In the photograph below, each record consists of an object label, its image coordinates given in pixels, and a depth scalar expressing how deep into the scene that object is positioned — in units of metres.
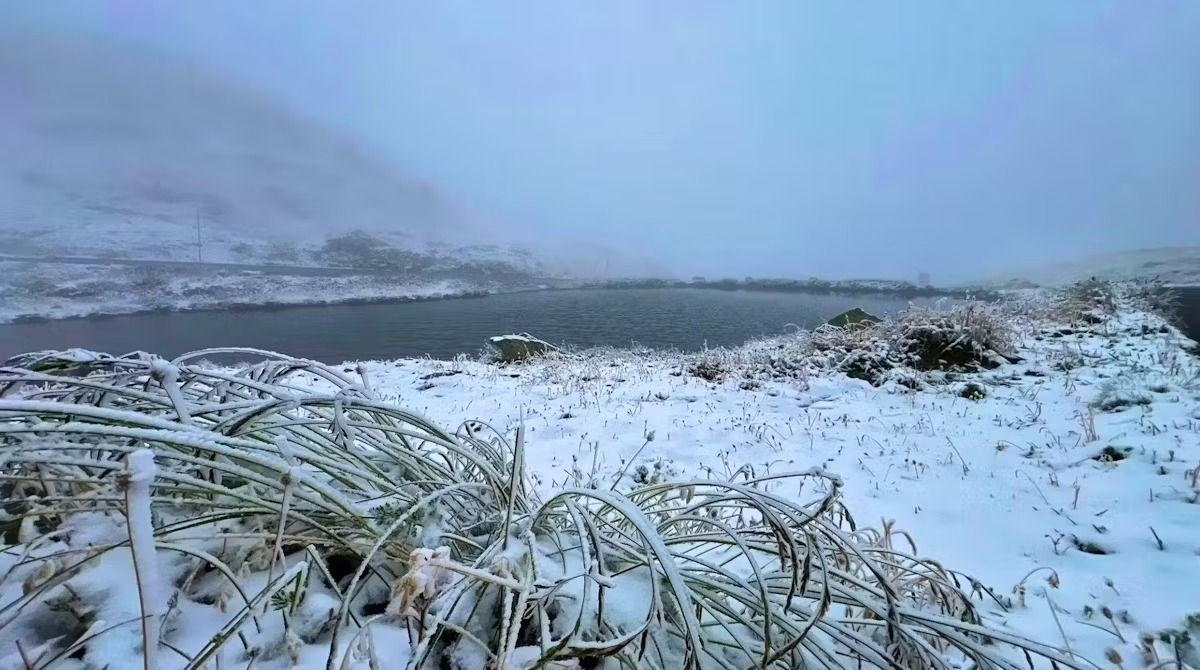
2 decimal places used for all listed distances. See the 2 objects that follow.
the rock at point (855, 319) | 11.18
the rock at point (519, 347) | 13.00
